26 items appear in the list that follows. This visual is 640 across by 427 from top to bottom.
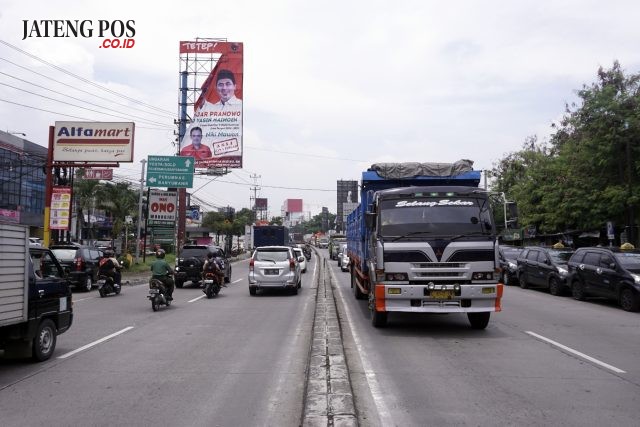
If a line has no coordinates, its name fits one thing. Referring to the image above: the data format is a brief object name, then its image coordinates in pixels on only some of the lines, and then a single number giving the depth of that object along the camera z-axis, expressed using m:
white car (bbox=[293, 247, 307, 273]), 26.82
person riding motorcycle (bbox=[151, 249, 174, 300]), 14.88
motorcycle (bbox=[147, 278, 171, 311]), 14.34
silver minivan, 18.52
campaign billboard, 42.78
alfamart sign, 28.39
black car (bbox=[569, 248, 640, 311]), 14.65
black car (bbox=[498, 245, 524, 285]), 23.28
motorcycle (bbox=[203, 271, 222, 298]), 17.59
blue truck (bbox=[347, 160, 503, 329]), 9.96
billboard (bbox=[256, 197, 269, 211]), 113.00
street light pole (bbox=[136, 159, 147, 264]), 33.28
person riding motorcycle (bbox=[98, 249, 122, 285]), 18.47
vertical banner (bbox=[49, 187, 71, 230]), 26.38
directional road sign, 33.53
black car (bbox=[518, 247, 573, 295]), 19.05
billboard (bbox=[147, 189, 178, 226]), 31.89
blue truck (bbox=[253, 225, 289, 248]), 39.06
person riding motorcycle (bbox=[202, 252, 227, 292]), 17.92
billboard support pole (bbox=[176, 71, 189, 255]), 42.03
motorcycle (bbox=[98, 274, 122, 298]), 18.11
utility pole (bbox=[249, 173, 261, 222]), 99.06
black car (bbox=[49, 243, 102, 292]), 19.87
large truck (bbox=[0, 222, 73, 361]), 7.01
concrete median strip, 5.36
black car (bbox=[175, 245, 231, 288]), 21.22
